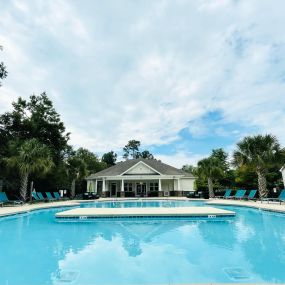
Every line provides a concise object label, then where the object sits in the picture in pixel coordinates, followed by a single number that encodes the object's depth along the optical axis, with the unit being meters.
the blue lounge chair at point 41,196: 25.19
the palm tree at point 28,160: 22.81
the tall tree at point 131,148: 73.75
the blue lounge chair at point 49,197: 26.48
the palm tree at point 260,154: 22.69
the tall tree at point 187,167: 65.31
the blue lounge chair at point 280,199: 19.53
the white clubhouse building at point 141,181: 34.72
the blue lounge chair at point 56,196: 28.39
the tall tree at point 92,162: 54.12
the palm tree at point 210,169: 31.48
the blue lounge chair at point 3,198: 20.05
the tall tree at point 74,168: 33.91
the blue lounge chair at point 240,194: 25.81
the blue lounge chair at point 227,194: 28.16
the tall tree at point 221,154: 53.49
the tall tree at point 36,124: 29.14
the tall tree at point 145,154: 72.74
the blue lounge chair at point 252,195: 24.45
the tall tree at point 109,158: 71.94
